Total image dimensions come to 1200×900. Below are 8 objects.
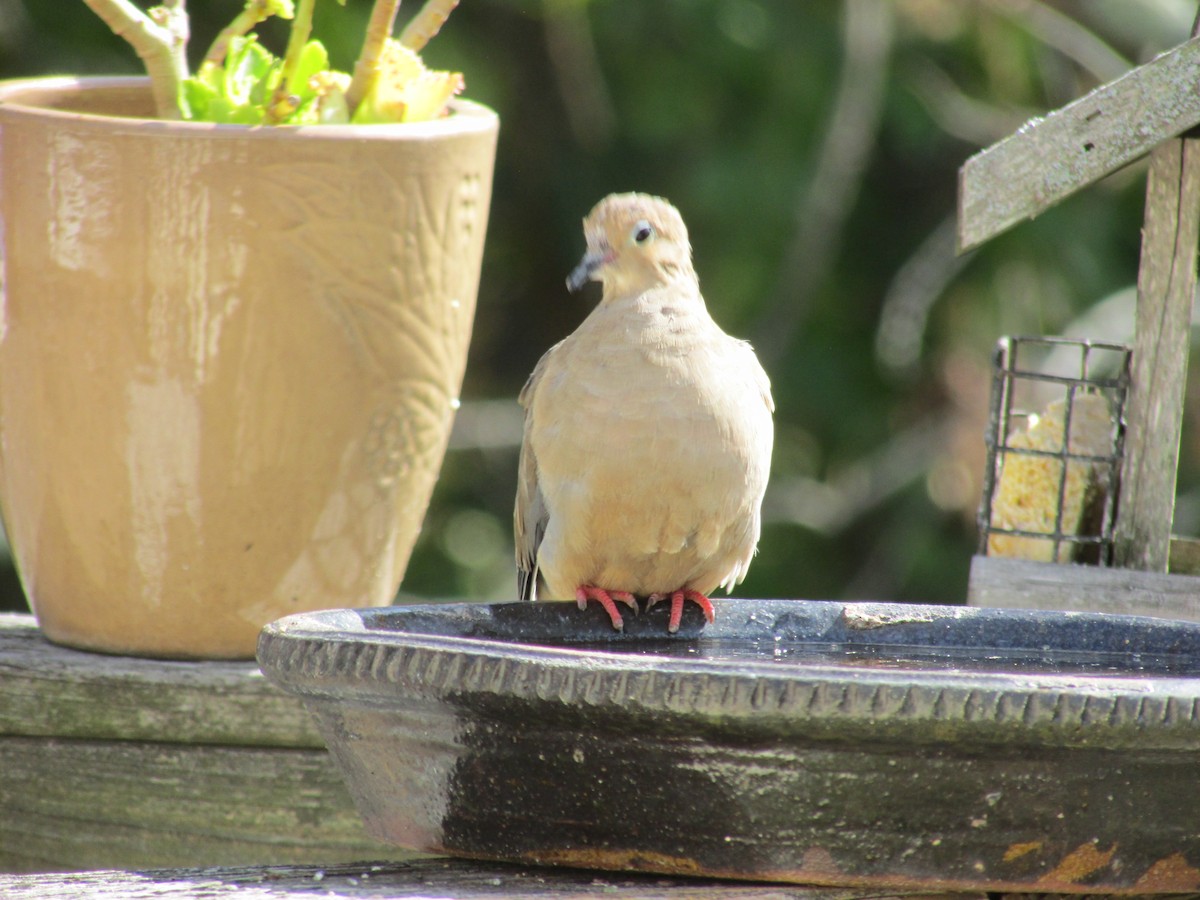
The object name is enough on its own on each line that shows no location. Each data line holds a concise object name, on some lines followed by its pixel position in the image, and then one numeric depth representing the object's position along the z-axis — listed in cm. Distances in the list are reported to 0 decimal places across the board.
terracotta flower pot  449
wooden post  515
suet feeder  465
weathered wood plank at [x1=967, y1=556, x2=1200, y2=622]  500
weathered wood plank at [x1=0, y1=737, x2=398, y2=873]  458
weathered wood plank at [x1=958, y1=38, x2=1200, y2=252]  462
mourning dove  444
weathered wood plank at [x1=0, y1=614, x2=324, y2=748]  459
